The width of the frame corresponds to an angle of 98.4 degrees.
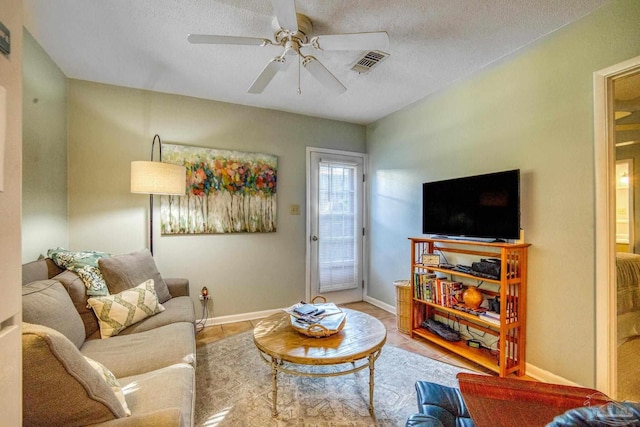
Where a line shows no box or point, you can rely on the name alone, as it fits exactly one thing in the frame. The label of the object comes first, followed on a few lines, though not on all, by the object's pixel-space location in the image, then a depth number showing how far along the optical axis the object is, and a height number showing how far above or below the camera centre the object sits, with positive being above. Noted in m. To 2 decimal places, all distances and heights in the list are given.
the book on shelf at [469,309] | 2.31 -0.81
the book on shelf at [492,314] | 2.15 -0.80
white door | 3.70 -0.15
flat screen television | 2.13 +0.07
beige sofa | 0.82 -0.65
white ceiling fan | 1.53 +1.04
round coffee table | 1.55 -0.80
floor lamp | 2.40 +0.32
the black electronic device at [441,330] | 2.58 -1.13
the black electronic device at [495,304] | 2.23 -0.74
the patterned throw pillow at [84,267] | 1.95 -0.39
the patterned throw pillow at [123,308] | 1.84 -0.66
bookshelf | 2.09 -0.75
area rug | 1.67 -1.25
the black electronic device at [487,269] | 2.14 -0.44
